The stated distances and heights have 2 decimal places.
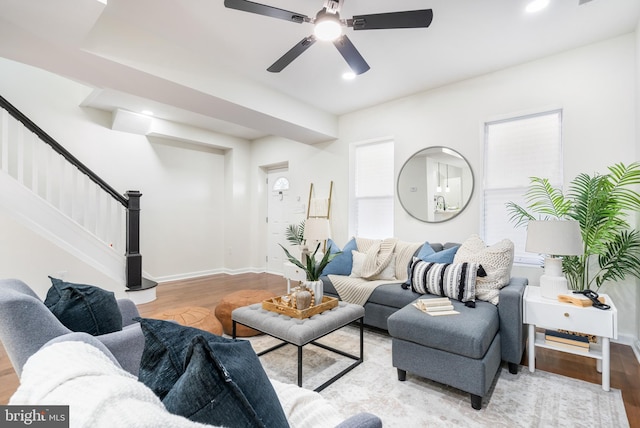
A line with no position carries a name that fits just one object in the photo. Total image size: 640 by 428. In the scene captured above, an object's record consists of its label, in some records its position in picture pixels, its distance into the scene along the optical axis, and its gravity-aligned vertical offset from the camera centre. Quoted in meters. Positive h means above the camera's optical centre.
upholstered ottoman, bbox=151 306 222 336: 2.65 -0.96
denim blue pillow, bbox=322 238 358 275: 3.67 -0.62
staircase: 3.29 +0.07
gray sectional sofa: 1.86 -0.87
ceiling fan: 1.94 +1.33
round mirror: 3.65 +0.40
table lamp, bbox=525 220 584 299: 2.20 -0.22
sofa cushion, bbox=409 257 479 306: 2.52 -0.58
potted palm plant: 2.55 -0.07
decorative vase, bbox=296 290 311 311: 2.29 -0.66
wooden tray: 2.23 -0.73
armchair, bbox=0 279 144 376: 1.03 -0.40
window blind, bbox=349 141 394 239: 4.36 +0.38
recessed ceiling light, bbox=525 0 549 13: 2.32 +1.67
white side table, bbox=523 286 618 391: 2.04 -0.78
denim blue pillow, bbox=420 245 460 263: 3.00 -0.42
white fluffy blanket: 0.49 -0.34
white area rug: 1.75 -1.21
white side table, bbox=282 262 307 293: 4.17 -0.83
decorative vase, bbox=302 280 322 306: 2.44 -0.61
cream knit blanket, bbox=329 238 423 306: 3.17 -0.75
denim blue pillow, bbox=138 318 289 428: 0.59 -0.36
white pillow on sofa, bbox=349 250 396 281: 3.47 -0.64
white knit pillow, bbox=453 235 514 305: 2.50 -0.45
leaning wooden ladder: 4.92 +0.15
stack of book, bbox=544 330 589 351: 2.21 -0.95
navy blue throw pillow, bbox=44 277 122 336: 1.43 -0.47
